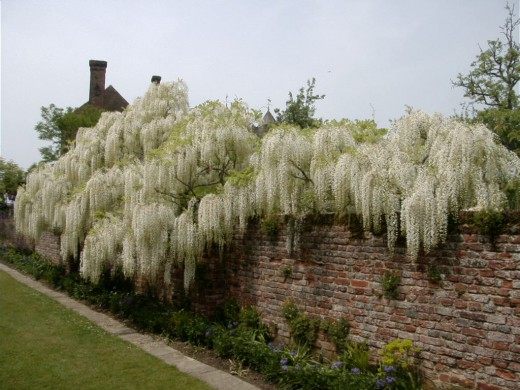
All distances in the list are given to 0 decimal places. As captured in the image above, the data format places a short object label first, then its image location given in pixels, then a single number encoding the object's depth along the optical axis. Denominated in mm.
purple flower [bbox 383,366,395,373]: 5166
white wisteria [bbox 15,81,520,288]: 5492
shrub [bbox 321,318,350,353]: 6152
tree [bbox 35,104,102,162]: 21266
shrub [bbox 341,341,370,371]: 5624
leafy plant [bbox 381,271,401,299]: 5547
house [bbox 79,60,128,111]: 29812
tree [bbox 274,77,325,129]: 22156
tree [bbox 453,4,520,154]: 22047
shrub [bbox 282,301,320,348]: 6578
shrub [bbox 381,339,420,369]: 5289
